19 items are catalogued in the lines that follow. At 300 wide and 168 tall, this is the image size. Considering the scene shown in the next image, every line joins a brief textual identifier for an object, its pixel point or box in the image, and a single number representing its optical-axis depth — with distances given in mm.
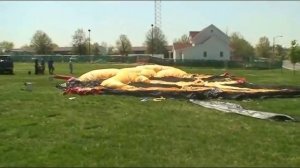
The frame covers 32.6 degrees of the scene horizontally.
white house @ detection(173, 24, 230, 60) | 109938
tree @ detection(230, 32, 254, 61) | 135000
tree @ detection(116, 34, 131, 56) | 145750
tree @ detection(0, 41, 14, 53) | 179825
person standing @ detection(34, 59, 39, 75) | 44050
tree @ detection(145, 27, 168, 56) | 124250
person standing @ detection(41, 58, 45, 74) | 44944
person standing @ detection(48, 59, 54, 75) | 45125
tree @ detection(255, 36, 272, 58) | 150750
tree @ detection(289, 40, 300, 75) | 54656
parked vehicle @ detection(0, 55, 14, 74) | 43875
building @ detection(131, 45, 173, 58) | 153512
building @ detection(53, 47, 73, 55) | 163062
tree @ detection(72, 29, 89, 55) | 131500
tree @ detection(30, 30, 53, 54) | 135000
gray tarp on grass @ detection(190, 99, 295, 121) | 14766
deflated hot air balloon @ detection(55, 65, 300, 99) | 20984
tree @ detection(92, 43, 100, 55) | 144775
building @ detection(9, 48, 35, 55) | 139250
